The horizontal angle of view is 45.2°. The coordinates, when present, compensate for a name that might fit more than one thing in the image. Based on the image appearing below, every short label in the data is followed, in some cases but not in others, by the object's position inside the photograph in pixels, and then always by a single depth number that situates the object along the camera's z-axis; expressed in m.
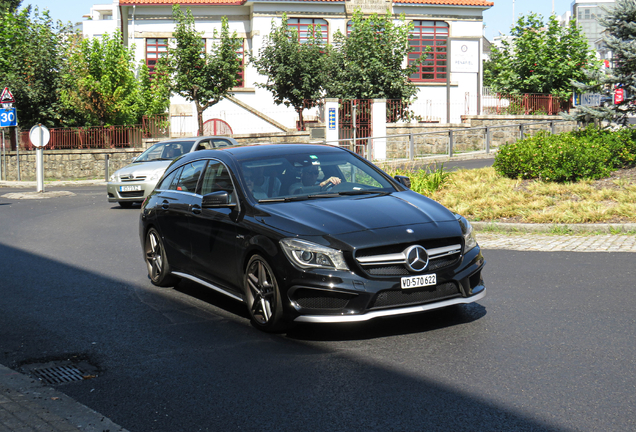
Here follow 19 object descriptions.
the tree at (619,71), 16.56
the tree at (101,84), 34.81
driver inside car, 6.99
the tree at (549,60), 37.66
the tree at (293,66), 37.06
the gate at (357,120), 33.31
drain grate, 5.22
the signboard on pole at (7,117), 29.05
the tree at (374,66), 35.47
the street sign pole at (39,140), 24.17
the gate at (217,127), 38.38
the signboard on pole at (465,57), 37.34
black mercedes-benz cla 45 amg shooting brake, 5.82
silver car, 18.19
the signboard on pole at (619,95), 17.03
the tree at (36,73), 35.69
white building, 42.47
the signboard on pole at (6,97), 28.10
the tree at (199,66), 35.12
